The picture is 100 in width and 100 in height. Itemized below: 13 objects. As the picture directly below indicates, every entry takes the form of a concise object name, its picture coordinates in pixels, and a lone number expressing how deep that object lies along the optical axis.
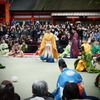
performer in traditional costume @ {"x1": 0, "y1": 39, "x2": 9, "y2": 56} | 11.32
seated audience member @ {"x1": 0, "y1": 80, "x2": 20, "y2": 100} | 3.14
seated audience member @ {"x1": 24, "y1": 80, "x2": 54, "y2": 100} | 3.28
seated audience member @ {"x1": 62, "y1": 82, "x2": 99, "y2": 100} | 2.77
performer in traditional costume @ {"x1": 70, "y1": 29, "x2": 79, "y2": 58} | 10.20
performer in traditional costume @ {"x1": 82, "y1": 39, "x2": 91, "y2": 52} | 10.34
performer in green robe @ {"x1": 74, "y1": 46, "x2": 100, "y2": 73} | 7.34
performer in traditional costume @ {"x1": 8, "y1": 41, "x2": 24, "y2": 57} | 10.42
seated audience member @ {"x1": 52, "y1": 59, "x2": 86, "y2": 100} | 4.17
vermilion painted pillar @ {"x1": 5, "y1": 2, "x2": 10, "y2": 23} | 18.03
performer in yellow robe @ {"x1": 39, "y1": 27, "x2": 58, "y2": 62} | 9.16
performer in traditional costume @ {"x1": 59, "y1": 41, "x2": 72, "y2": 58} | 10.41
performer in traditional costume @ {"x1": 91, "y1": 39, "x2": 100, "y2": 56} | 10.22
